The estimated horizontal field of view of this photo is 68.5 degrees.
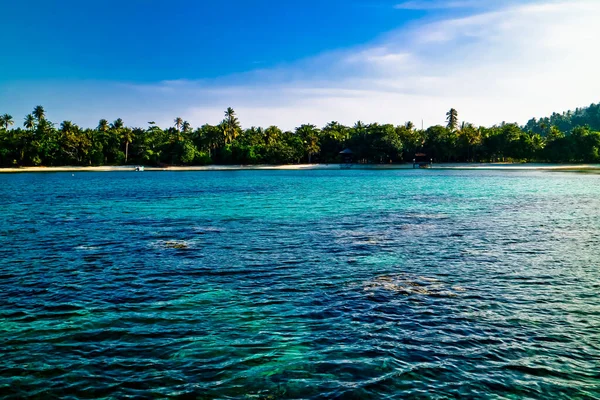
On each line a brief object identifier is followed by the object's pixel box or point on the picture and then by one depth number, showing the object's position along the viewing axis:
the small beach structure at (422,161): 151.00
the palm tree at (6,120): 162.88
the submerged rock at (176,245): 22.86
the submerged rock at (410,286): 14.86
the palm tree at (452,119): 188.62
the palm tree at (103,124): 168.68
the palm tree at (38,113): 168.74
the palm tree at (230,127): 159.88
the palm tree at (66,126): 150.18
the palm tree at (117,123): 171.12
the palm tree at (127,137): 148.00
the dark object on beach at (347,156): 159.30
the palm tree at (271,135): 160.71
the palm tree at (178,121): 184.61
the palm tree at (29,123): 162.07
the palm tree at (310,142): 159.38
